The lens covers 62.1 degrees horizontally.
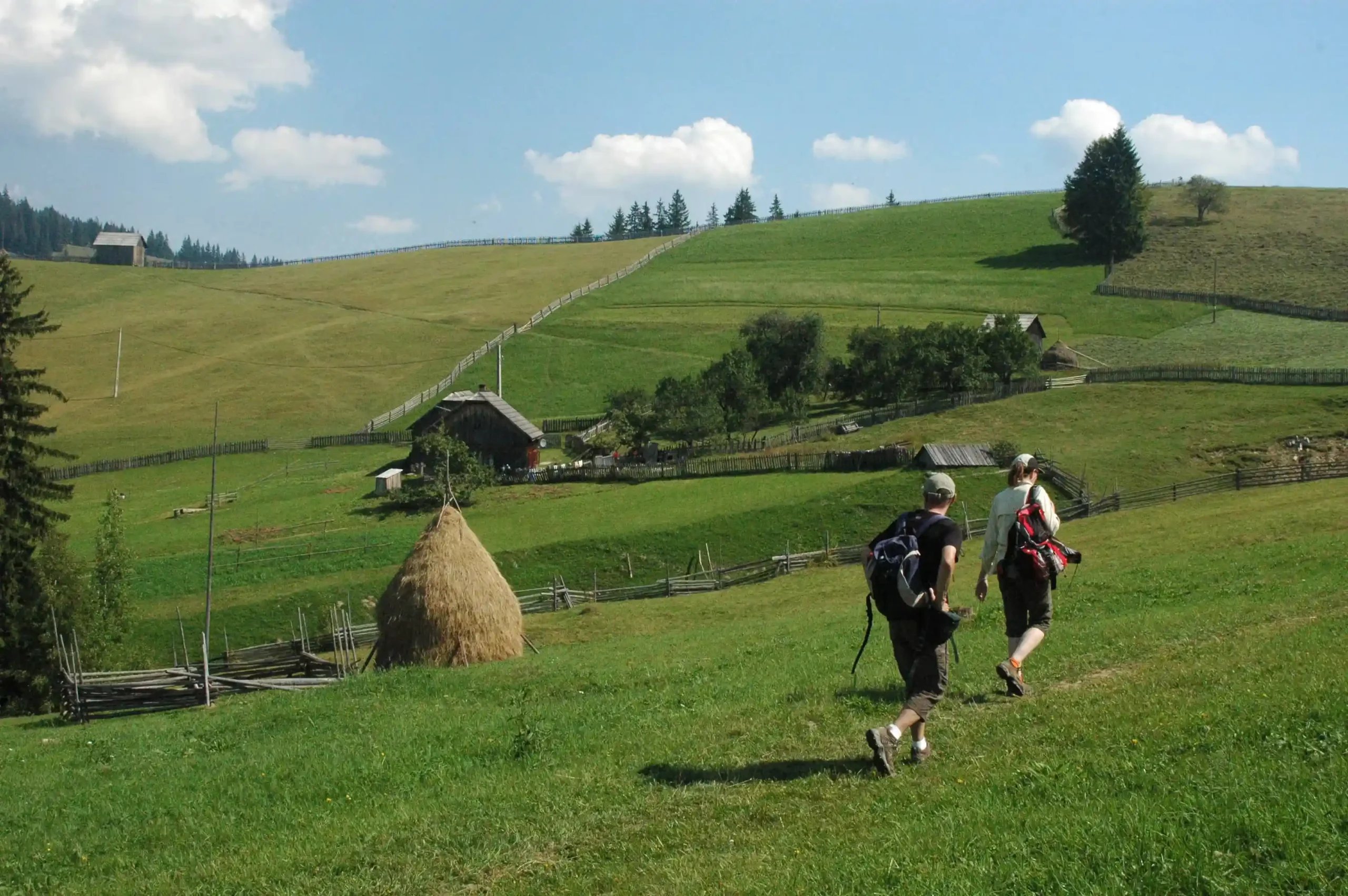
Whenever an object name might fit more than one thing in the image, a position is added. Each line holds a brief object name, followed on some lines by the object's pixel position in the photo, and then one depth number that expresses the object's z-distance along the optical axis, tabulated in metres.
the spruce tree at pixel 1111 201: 113.69
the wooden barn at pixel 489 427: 64.44
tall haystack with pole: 24.05
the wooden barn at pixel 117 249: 161.12
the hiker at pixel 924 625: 8.43
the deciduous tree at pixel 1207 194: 124.69
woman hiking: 10.65
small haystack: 76.81
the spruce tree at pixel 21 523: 31.88
